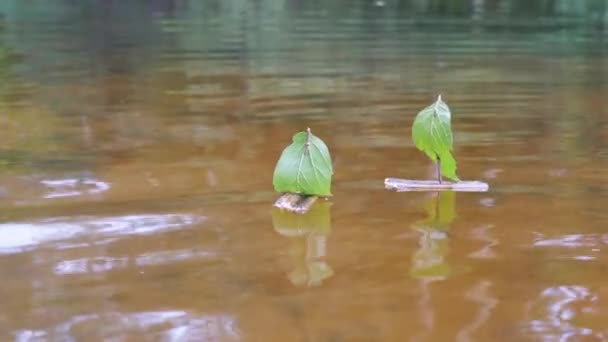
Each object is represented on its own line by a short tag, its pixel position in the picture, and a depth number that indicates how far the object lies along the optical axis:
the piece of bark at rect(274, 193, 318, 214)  2.11
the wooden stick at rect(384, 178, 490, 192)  2.17
